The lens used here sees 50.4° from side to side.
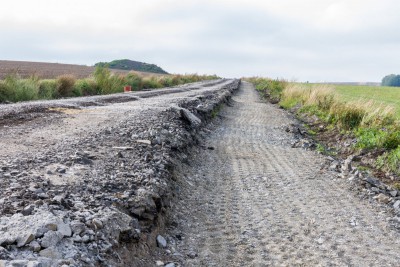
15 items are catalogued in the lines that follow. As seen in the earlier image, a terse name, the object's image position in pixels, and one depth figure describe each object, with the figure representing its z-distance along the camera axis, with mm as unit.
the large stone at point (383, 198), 5617
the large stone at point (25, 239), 2697
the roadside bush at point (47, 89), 15210
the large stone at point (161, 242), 4012
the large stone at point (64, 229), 2943
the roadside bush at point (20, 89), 13516
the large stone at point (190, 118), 9547
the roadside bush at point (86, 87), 17958
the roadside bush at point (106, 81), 20125
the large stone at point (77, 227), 3033
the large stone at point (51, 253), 2654
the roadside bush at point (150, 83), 28050
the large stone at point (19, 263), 2415
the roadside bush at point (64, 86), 16777
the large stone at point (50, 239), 2755
